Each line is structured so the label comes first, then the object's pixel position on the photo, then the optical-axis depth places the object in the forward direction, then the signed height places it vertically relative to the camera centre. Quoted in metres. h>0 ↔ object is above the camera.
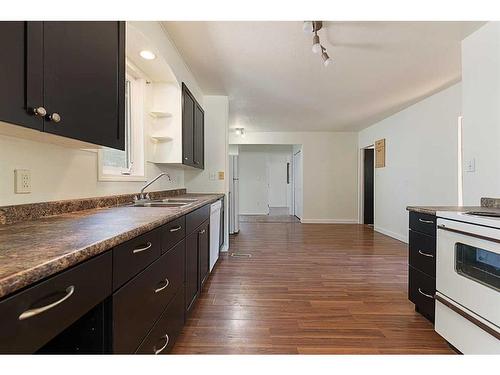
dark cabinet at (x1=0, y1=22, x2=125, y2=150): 0.85 +0.43
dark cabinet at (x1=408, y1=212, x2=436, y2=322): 1.88 -0.55
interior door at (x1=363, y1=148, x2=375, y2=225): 6.67 +0.04
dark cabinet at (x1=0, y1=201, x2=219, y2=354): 0.58 -0.35
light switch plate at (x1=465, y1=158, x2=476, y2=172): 2.29 +0.21
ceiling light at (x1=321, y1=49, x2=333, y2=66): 2.45 +1.22
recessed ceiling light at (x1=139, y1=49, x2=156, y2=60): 2.17 +1.11
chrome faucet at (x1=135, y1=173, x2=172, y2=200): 2.38 -0.08
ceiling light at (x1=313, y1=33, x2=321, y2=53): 2.23 +1.23
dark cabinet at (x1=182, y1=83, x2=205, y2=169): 2.85 +0.68
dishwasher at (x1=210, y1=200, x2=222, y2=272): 2.89 -0.49
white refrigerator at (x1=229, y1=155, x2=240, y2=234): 5.48 -0.16
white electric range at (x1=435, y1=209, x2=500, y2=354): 1.36 -0.53
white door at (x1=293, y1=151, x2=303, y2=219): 7.31 +0.12
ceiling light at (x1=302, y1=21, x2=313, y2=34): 2.08 +1.27
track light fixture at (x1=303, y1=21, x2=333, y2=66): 2.09 +1.27
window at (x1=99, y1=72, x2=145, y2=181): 2.52 +0.56
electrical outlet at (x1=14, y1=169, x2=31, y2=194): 1.21 +0.02
